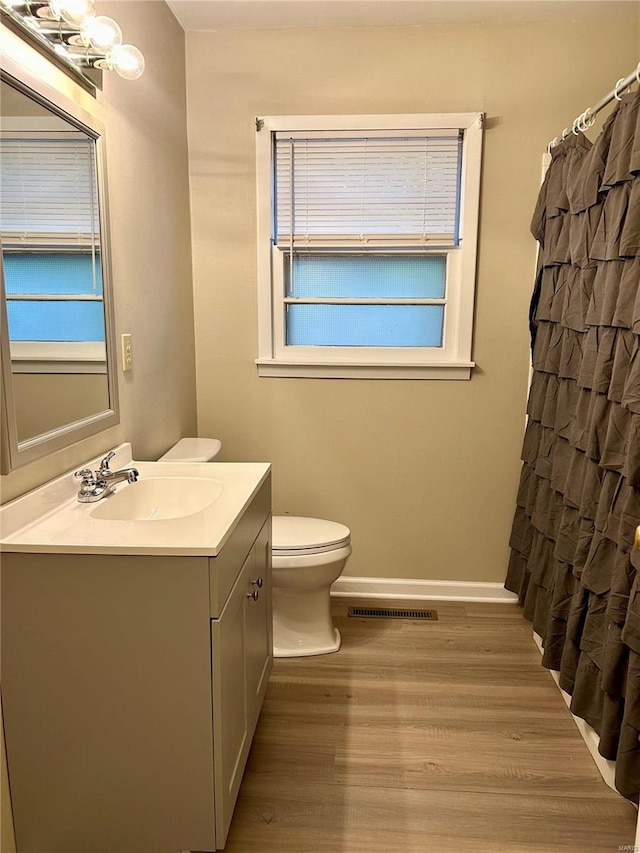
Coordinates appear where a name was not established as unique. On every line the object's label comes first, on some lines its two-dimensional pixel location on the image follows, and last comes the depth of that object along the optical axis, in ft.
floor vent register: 9.06
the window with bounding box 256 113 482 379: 8.59
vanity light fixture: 4.47
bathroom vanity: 4.15
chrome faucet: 5.11
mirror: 4.32
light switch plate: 6.46
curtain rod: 5.60
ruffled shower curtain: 5.24
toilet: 7.48
